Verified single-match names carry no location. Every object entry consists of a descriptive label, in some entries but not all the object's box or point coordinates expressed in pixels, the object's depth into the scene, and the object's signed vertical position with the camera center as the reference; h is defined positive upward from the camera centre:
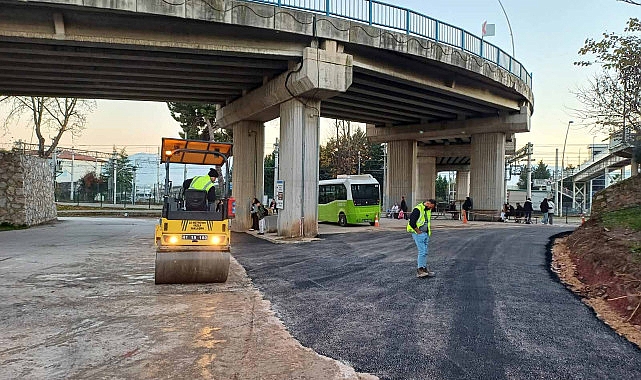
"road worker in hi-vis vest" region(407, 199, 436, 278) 11.30 -0.83
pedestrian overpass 55.16 +2.35
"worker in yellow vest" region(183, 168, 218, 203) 10.73 +0.15
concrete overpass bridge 17.20 +5.25
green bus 30.38 -0.41
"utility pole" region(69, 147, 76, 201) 62.93 +0.15
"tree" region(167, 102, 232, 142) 41.78 +5.96
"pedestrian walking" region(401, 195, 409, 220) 38.66 -1.18
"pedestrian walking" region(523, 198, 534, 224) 35.69 -1.24
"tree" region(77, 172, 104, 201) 61.44 +0.75
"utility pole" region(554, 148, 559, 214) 57.91 +1.24
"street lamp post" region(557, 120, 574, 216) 54.89 -1.24
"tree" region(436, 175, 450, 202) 92.17 +1.01
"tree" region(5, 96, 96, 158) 38.88 +6.04
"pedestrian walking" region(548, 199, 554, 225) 34.78 -1.21
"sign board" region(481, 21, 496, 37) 30.61 +9.77
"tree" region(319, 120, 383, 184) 56.75 +4.54
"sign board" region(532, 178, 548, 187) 80.88 +1.68
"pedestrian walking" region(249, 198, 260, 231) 26.84 -1.12
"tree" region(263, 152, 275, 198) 64.06 +1.59
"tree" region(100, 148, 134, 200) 68.12 +2.44
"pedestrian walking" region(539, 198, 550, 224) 34.66 -1.00
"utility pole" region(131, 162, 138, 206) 61.76 -0.12
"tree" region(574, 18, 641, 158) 14.90 +3.90
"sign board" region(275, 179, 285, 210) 21.75 -0.05
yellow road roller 10.24 -0.92
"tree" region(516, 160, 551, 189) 104.31 +3.91
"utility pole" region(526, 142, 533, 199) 49.66 +2.98
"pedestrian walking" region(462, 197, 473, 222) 36.08 -0.94
